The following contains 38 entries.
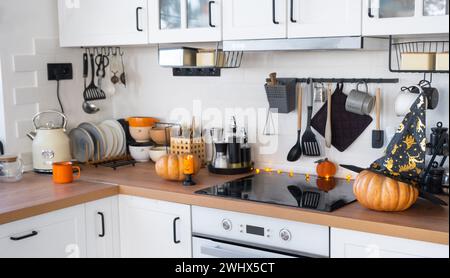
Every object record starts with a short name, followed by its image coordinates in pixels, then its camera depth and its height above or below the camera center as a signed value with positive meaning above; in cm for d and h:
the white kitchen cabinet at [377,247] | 216 -64
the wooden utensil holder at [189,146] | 328 -41
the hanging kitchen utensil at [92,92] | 360 -13
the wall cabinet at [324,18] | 247 +19
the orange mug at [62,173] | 300 -49
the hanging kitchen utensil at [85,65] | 355 +2
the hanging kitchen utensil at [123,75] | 366 -4
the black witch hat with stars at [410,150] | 237 -32
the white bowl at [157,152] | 342 -45
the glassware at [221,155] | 309 -43
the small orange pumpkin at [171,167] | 291 -46
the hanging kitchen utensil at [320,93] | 296 -13
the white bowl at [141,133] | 352 -36
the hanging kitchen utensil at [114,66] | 365 +2
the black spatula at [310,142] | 302 -36
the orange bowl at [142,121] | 352 -30
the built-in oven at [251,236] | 243 -68
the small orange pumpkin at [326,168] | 296 -48
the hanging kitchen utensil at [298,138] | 303 -35
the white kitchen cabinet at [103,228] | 288 -74
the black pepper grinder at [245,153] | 311 -42
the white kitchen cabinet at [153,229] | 278 -72
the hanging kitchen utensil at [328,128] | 294 -29
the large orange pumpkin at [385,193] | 231 -47
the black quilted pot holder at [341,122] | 290 -26
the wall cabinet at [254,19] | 266 +20
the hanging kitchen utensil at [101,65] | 363 +2
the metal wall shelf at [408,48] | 262 +7
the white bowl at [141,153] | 350 -47
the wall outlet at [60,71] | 339 -1
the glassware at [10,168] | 299 -46
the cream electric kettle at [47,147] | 322 -40
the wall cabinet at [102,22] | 312 +24
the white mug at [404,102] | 262 -15
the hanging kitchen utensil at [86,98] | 356 -17
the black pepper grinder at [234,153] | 308 -42
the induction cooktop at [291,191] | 253 -54
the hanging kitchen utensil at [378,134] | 281 -31
